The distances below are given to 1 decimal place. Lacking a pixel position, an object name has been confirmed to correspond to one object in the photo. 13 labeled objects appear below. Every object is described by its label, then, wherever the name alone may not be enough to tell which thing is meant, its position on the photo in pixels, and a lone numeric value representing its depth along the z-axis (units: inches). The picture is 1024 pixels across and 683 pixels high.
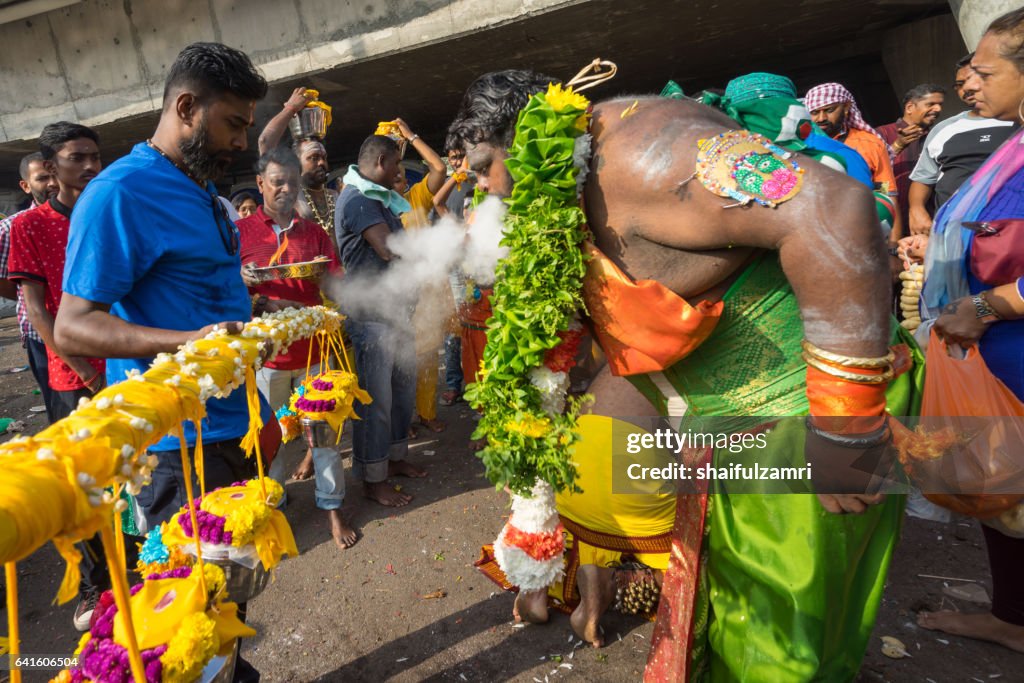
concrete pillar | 193.6
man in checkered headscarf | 178.1
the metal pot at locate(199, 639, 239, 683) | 57.5
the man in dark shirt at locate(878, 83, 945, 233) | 215.9
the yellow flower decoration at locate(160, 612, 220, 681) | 51.6
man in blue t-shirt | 71.2
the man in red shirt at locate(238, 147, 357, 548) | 149.1
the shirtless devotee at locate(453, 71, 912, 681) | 59.1
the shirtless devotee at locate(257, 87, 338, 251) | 178.2
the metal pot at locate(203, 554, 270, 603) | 65.5
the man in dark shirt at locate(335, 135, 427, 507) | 159.6
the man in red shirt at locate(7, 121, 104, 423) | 118.6
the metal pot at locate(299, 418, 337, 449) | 141.6
